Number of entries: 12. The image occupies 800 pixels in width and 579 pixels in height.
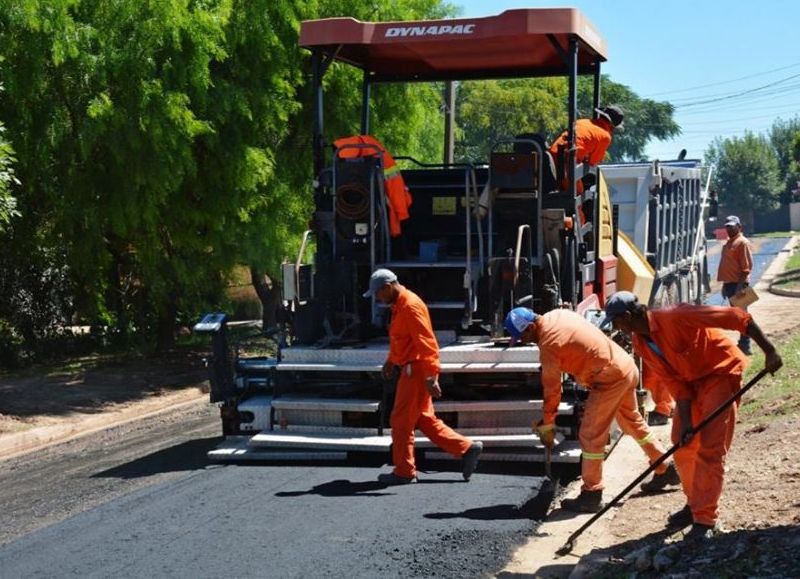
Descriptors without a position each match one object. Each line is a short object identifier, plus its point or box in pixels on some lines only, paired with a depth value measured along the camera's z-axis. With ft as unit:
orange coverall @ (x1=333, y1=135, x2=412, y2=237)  30.50
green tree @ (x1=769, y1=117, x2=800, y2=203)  264.72
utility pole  73.10
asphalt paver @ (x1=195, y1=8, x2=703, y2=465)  27.58
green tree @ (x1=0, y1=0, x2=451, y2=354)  42.63
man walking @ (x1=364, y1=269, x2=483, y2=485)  25.71
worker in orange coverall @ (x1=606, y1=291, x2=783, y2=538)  19.69
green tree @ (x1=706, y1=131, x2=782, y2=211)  258.16
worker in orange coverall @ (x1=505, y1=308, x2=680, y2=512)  23.58
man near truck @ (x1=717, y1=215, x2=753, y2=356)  45.29
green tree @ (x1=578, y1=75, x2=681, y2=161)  184.24
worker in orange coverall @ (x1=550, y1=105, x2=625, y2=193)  29.96
